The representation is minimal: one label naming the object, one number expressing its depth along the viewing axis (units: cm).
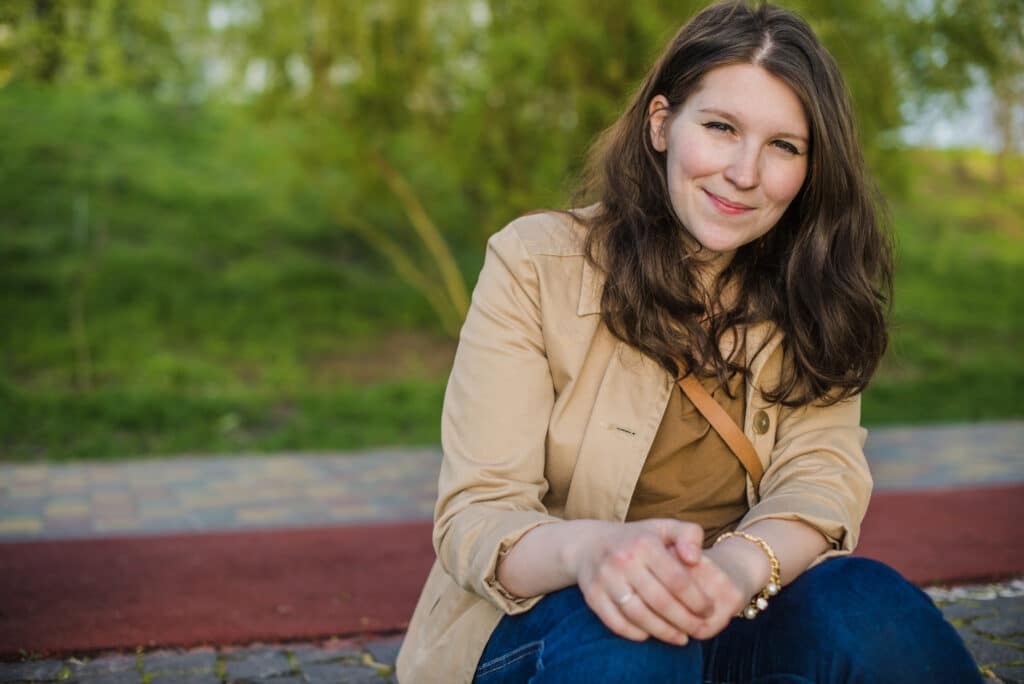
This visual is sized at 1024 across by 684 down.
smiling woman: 184
